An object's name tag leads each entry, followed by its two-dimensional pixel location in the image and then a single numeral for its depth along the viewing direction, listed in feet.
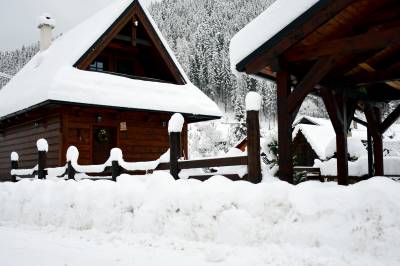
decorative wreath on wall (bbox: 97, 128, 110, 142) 43.75
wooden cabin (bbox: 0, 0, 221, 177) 40.52
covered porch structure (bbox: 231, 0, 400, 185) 17.74
